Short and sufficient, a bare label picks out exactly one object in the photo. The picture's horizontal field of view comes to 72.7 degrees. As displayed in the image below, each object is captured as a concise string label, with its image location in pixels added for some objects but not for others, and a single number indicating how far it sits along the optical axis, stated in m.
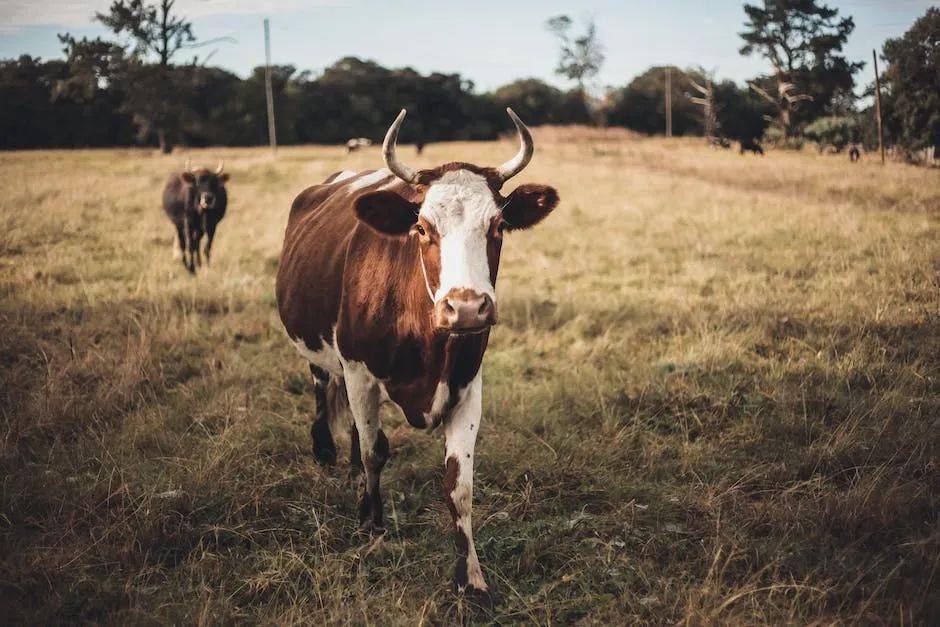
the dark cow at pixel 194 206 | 10.00
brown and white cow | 2.64
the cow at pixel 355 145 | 35.55
